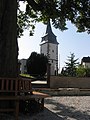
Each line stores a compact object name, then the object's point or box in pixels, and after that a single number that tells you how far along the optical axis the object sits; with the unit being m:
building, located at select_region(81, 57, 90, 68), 29.72
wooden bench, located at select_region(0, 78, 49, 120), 3.25
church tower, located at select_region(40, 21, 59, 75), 33.16
